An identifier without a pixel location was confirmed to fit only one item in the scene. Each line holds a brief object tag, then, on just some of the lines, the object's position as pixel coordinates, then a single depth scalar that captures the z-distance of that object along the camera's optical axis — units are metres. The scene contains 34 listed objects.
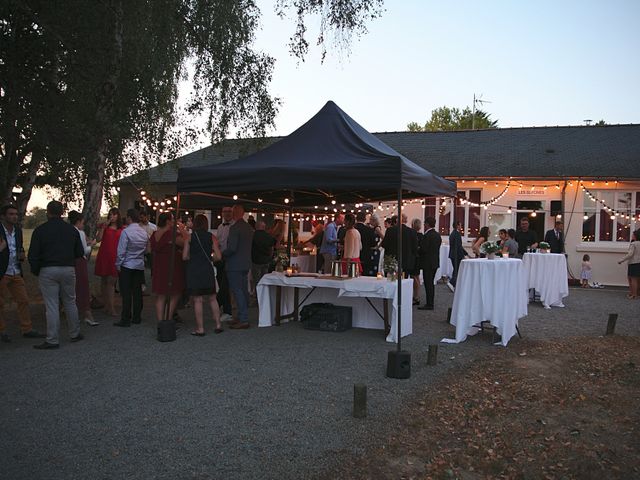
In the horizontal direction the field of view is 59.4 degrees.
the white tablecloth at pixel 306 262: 12.22
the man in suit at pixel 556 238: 15.37
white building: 18.22
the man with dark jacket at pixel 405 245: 10.78
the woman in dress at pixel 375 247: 12.78
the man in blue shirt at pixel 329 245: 12.94
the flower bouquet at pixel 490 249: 8.42
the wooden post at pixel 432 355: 6.68
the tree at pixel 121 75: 10.23
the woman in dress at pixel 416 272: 11.39
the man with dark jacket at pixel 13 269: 7.30
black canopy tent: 6.71
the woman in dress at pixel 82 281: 8.53
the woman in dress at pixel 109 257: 9.54
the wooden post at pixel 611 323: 9.01
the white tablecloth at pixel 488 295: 7.90
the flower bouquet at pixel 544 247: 13.13
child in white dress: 17.56
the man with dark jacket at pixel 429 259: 11.30
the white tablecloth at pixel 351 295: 7.95
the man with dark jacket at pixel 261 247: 9.86
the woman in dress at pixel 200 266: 8.01
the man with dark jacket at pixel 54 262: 7.02
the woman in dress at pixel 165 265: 8.16
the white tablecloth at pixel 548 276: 12.30
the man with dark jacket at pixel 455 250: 13.07
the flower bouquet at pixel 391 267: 8.20
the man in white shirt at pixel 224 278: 9.42
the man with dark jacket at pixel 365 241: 12.25
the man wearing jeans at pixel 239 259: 8.52
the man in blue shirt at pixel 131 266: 8.71
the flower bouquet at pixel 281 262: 8.95
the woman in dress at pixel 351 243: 9.95
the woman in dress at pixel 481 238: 11.84
